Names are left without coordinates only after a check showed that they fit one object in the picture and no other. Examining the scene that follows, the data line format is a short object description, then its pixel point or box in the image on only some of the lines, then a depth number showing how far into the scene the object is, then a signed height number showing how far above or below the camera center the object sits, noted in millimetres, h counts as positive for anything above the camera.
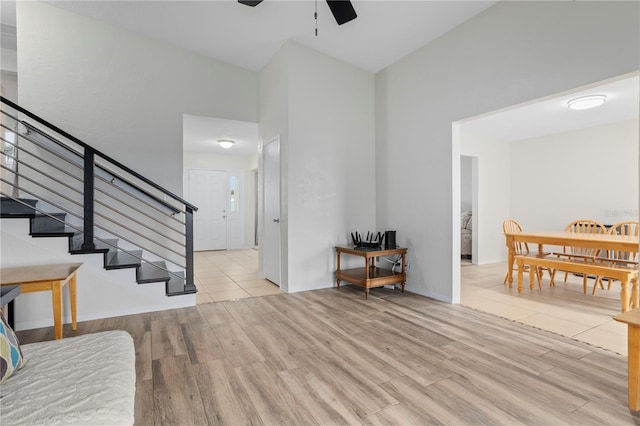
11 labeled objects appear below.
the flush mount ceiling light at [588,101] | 3910 +1332
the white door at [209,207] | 8031 +107
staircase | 3027 +0
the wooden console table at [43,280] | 2373 -502
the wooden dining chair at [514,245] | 4312 -476
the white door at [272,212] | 4430 -22
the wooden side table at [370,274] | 3826 -811
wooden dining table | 3209 -339
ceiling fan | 2721 +1743
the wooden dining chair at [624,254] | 3561 -556
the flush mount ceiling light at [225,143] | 6480 +1404
